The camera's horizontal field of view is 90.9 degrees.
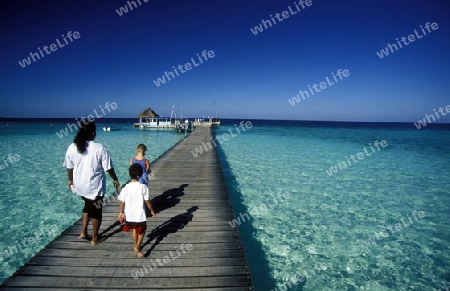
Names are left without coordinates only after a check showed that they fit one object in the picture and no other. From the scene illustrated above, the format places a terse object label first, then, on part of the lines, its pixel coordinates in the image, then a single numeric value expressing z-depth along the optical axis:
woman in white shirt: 3.38
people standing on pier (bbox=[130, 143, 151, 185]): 4.78
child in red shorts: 3.38
